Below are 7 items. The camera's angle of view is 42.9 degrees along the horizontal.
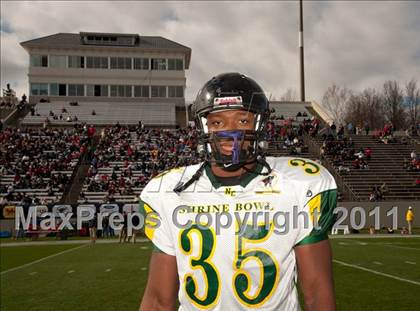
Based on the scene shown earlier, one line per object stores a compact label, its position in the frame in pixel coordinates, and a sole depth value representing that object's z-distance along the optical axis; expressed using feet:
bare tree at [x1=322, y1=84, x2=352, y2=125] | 155.12
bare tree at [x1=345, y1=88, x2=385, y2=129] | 125.49
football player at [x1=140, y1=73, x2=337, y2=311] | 7.57
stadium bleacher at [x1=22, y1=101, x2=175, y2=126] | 132.98
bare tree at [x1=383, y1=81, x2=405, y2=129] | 82.33
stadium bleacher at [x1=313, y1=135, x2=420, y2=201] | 75.25
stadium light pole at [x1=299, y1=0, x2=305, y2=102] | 137.36
